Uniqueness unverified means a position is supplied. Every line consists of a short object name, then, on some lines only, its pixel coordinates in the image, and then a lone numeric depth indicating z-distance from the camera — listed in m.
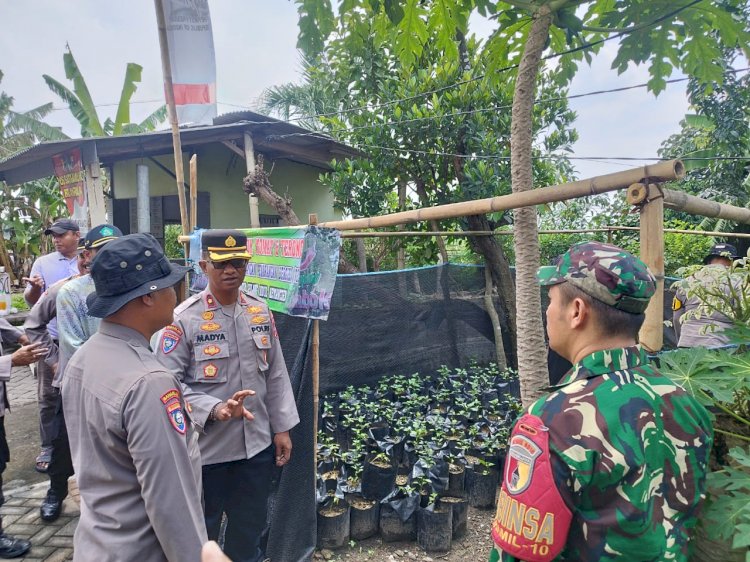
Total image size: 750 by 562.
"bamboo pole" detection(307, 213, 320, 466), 2.86
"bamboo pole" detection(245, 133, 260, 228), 7.31
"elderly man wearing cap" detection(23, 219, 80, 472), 3.78
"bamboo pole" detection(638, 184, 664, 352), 1.79
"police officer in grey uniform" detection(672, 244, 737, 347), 1.88
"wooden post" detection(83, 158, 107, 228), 7.54
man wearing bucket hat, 1.36
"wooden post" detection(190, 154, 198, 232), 4.82
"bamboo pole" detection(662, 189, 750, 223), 1.95
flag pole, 4.27
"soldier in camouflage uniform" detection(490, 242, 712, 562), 1.04
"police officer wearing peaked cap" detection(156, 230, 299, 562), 2.39
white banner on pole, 4.32
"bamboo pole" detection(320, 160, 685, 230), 1.76
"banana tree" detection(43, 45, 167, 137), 9.55
